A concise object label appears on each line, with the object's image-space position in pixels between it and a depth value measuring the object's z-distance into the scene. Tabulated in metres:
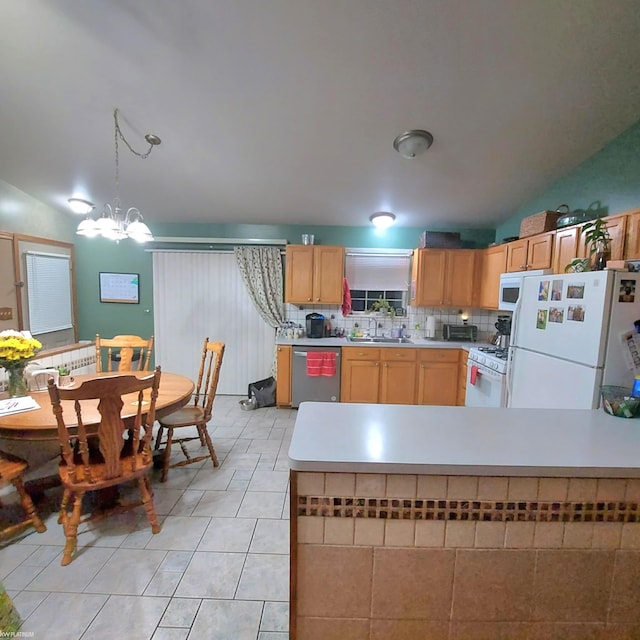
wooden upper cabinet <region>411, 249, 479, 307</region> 3.83
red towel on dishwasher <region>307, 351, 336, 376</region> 3.69
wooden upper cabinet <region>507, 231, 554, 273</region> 2.70
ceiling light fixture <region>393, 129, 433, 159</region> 2.38
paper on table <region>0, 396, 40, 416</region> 1.83
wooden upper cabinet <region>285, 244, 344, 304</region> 3.88
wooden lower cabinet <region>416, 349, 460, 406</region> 3.71
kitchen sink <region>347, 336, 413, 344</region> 3.84
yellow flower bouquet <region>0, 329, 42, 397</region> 1.89
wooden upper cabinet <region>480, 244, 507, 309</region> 3.41
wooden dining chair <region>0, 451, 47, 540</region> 1.75
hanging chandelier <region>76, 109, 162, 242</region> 2.06
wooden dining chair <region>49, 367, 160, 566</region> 1.55
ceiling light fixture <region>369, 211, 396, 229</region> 3.64
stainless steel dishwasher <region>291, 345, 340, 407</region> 3.72
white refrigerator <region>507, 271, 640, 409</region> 1.67
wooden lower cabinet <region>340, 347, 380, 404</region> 3.72
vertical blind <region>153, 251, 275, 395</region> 4.16
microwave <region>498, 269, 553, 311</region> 2.73
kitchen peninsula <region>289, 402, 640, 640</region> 0.99
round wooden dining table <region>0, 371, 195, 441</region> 1.67
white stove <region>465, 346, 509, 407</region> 2.71
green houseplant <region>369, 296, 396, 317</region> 4.19
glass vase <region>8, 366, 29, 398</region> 2.02
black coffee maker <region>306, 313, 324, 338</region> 3.97
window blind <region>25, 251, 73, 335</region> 3.36
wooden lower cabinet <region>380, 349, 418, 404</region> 3.72
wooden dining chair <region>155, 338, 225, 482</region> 2.38
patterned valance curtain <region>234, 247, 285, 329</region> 4.03
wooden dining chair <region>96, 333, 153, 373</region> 2.85
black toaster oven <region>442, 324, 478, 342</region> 4.05
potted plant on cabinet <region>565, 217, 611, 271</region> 1.92
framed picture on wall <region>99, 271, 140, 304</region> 4.12
